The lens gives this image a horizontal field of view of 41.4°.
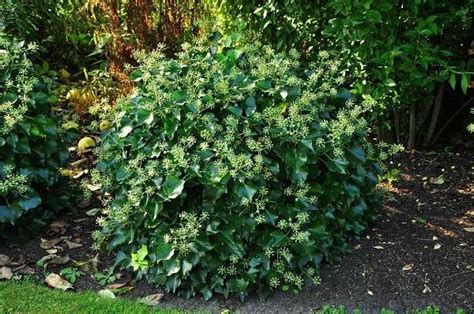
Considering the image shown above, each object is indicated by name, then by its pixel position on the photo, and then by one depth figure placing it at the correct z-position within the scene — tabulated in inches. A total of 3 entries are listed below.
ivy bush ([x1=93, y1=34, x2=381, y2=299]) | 131.3
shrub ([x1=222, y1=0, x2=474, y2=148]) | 155.9
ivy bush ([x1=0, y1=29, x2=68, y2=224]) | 146.8
